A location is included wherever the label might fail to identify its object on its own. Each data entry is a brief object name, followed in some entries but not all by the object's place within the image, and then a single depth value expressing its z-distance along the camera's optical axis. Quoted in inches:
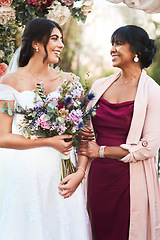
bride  75.4
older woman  80.7
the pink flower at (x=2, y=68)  116.3
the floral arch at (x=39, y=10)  102.0
